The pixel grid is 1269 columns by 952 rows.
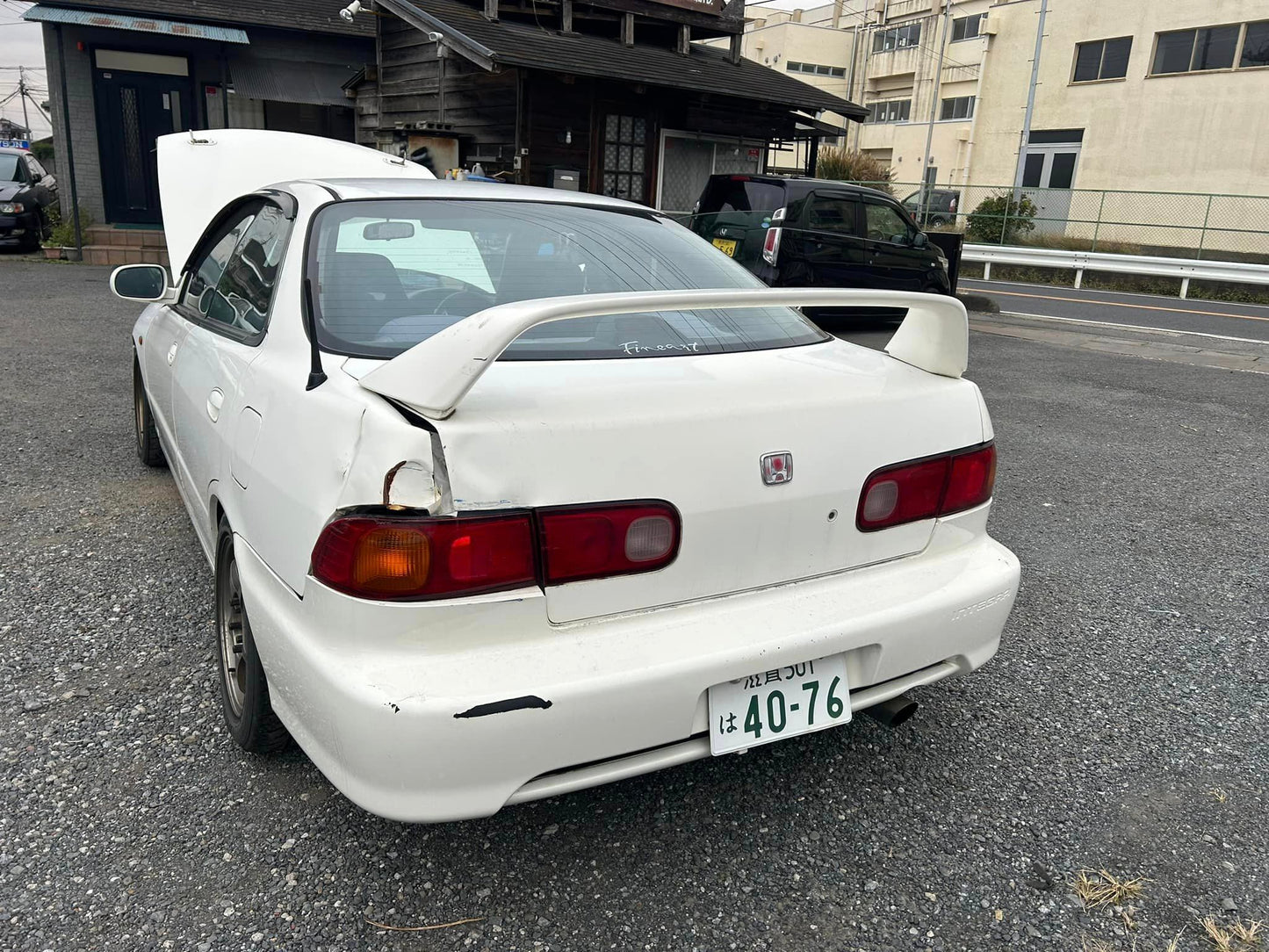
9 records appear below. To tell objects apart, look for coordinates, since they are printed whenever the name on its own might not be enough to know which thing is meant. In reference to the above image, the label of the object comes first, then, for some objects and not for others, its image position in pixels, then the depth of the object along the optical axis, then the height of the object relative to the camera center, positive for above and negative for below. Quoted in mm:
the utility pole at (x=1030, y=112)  29453 +3792
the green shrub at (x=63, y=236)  13156 -776
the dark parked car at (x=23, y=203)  13281 -359
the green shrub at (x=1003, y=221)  23047 +261
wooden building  11953 +1560
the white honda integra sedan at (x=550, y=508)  1632 -568
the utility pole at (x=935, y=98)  37094 +5106
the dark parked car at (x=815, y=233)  9391 -115
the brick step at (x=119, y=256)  13078 -1000
